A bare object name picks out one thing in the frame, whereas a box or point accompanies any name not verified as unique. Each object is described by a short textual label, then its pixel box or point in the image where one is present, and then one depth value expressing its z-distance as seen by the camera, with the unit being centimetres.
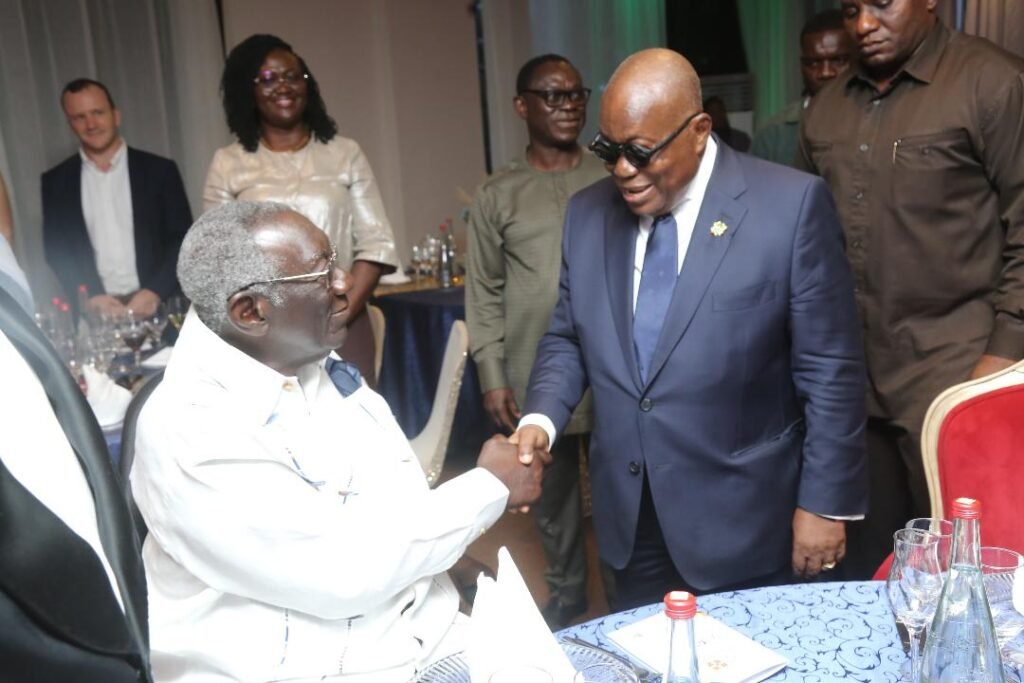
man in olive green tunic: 330
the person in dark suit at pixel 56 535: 75
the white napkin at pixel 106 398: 287
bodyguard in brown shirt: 233
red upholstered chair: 193
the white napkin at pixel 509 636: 126
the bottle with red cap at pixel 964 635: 116
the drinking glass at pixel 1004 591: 135
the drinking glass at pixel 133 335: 354
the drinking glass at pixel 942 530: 138
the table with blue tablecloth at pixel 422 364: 503
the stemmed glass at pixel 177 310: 393
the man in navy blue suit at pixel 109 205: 469
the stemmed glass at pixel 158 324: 388
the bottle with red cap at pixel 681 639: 107
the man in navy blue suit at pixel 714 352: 205
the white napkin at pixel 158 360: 351
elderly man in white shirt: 157
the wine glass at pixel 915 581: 133
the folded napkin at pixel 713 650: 137
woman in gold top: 363
